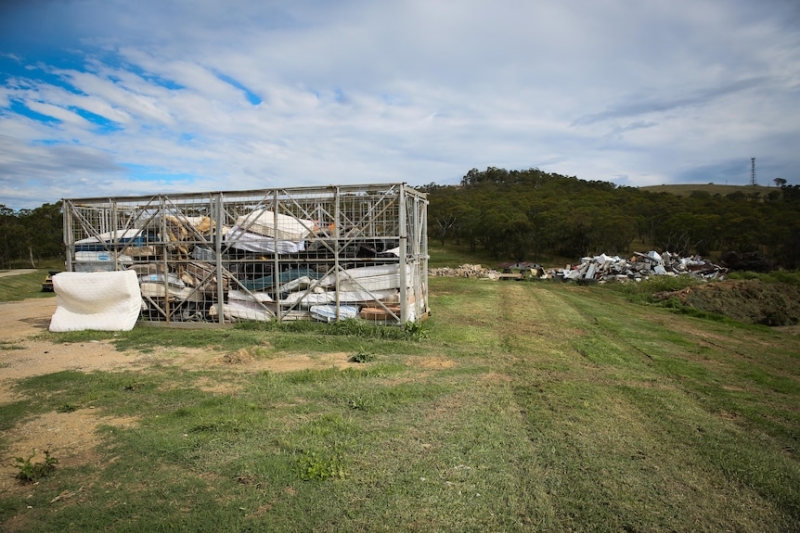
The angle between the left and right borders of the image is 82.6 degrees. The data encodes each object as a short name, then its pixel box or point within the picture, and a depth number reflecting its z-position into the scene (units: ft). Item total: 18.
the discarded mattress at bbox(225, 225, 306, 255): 40.24
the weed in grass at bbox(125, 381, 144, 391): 24.62
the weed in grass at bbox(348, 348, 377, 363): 30.09
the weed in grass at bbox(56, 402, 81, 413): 21.68
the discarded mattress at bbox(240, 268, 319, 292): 40.42
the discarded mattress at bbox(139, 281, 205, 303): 43.34
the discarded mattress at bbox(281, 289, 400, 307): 38.93
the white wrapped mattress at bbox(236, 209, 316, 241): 40.57
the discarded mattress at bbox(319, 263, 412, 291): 38.50
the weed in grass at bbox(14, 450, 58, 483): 15.12
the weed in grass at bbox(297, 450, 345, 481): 15.10
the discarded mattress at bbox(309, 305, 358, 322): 39.52
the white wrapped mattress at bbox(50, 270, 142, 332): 40.16
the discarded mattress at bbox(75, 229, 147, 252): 44.27
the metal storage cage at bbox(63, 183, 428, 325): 39.01
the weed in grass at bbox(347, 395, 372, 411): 21.42
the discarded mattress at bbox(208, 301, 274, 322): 41.29
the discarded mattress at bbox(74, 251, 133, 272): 44.86
